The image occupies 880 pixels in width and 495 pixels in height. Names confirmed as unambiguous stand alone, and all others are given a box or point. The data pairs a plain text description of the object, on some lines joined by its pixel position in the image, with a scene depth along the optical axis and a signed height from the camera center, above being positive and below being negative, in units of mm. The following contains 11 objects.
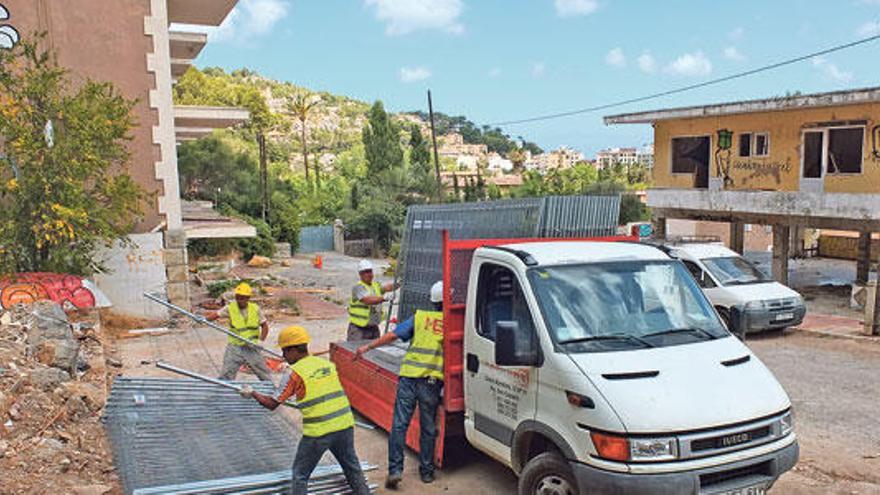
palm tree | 62531 +8783
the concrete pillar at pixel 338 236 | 45125 -2347
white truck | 4172 -1228
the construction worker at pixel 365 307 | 8789 -1398
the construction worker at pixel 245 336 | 8039 -1618
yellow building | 17391 +873
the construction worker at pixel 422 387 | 5910 -1654
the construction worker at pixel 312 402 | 4820 -1437
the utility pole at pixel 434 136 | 32969 +3277
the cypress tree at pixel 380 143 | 57072 +4856
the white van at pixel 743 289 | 13352 -1938
